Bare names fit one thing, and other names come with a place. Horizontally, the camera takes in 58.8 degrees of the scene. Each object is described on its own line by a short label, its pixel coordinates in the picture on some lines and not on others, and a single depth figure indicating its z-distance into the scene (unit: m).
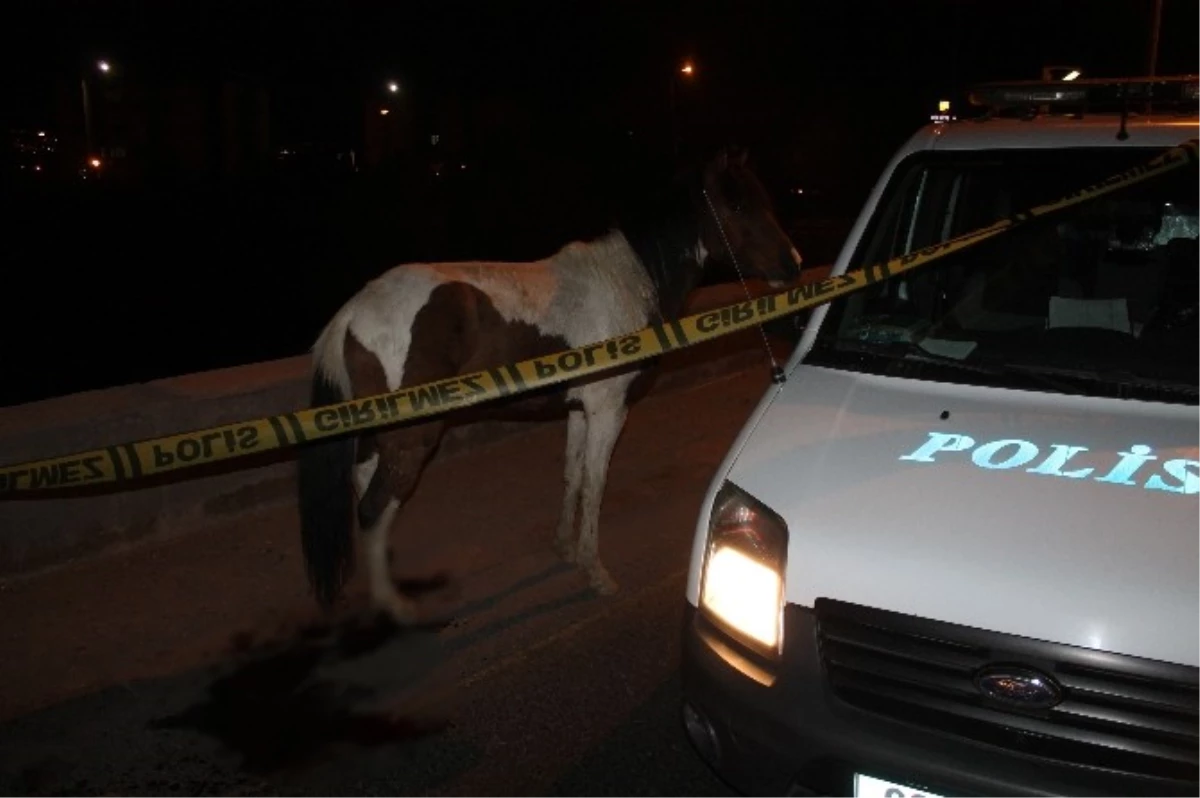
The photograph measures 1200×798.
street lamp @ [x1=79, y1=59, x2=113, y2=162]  36.67
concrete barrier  5.04
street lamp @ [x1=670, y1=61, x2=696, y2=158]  25.65
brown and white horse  4.66
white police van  2.30
